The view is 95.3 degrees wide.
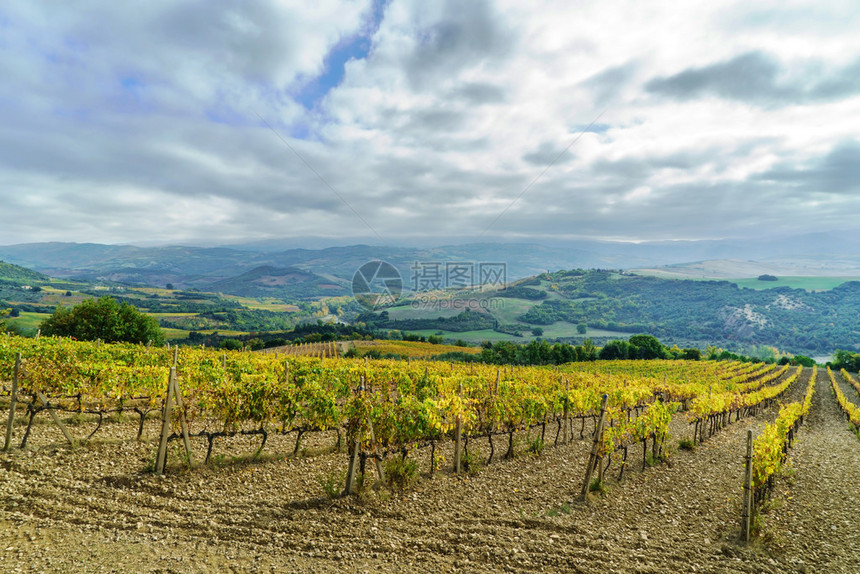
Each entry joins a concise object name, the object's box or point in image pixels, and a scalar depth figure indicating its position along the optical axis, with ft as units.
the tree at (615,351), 271.49
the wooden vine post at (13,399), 30.22
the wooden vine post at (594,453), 32.22
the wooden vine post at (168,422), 29.60
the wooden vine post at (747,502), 27.27
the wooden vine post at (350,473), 29.71
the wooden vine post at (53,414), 31.65
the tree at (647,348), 273.38
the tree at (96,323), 121.54
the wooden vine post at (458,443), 36.60
